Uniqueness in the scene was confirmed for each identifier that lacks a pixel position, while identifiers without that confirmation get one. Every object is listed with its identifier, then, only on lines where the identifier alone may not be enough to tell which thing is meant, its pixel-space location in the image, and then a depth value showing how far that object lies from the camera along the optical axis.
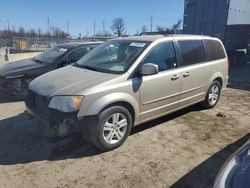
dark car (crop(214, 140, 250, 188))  1.47
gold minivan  2.77
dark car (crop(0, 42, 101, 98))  4.89
